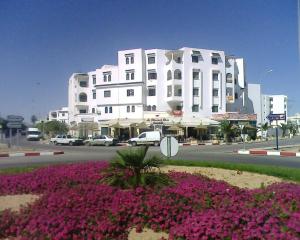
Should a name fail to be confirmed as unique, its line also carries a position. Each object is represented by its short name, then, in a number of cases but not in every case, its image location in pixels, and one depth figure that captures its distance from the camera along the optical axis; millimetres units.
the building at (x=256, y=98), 55539
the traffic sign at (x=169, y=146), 8605
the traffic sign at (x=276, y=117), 20635
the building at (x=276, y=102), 86194
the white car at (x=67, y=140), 38313
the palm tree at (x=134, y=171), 6034
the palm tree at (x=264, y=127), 41847
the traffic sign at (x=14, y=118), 23223
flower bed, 3566
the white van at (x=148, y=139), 32442
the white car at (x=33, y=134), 56361
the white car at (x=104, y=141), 34530
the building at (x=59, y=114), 81915
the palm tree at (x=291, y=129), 56753
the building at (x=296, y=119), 103329
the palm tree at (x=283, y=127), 53013
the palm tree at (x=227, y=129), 35291
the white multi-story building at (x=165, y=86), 44967
